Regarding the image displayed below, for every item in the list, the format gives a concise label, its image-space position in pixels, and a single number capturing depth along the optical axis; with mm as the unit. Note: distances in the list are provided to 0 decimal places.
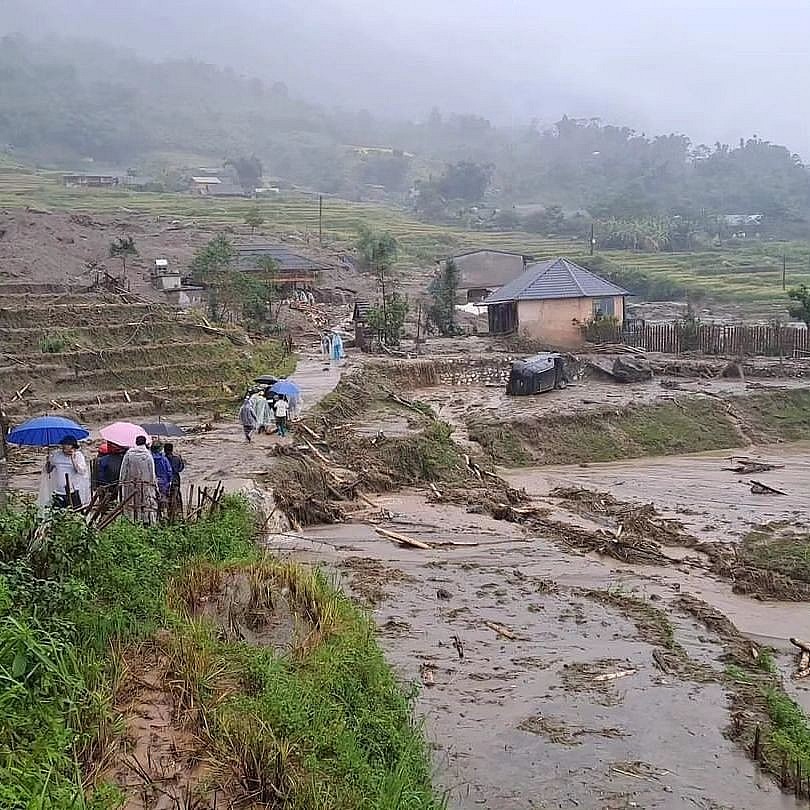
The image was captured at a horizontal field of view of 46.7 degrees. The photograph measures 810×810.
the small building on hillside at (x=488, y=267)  57750
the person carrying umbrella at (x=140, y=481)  10250
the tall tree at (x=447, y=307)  40938
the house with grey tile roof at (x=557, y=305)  37969
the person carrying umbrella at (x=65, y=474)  10109
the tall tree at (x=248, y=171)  113125
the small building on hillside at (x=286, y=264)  47656
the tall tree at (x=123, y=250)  44312
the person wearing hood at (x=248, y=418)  18617
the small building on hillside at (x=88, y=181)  85562
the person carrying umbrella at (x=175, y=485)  10234
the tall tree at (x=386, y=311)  35469
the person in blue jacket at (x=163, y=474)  11000
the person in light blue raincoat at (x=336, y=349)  32219
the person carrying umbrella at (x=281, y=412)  19266
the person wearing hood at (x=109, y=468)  11188
